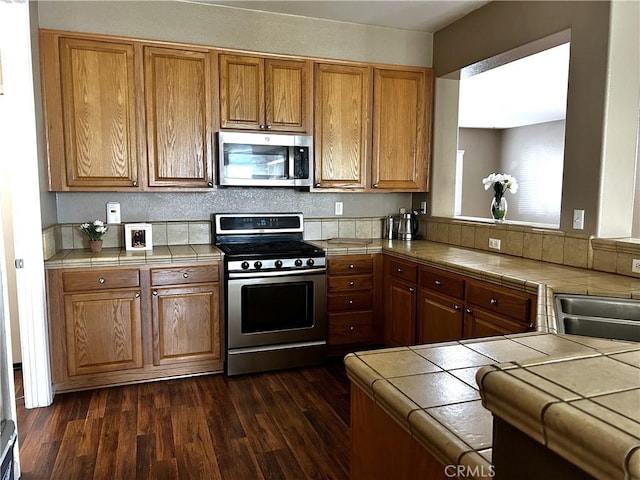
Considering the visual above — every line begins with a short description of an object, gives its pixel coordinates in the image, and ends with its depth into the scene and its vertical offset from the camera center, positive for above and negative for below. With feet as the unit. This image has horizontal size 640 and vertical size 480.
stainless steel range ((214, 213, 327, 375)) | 10.55 -2.67
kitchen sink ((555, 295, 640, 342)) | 6.11 -1.70
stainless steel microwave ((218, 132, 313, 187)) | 11.19 +0.76
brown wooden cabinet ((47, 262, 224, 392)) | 9.66 -2.86
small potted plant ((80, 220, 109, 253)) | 10.59 -0.98
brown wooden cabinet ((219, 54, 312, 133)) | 11.15 +2.34
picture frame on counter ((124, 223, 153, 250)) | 10.96 -1.08
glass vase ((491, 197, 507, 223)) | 11.15 -0.40
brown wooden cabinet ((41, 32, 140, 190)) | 9.93 +1.65
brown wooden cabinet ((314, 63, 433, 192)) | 12.12 +1.70
